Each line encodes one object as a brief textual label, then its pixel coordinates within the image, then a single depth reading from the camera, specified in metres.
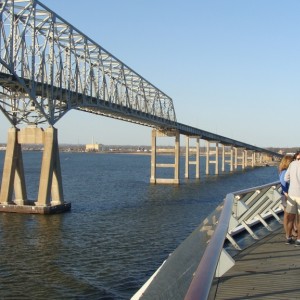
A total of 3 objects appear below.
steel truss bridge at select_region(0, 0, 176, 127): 37.44
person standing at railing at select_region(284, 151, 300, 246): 9.68
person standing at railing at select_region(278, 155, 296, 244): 10.12
